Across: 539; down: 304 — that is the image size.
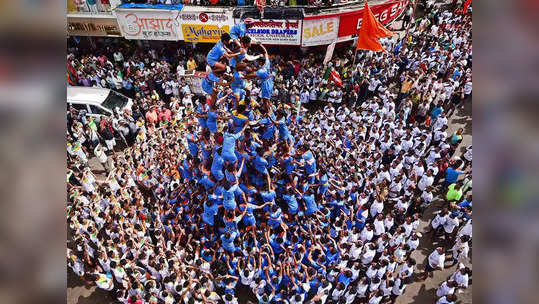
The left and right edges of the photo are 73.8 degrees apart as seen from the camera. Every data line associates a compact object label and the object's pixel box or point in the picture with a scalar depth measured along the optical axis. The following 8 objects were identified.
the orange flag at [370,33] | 13.16
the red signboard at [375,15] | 14.84
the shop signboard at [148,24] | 15.42
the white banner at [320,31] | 14.78
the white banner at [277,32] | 14.81
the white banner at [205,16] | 15.12
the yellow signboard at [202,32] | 15.46
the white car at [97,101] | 13.88
